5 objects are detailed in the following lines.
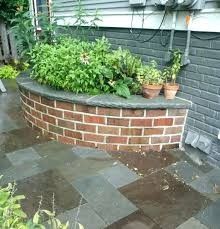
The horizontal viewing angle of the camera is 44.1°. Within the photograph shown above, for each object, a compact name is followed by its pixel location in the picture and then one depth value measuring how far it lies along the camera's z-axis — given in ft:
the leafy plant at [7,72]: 20.86
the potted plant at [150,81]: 9.82
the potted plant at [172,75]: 9.57
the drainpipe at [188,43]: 8.95
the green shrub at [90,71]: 10.10
